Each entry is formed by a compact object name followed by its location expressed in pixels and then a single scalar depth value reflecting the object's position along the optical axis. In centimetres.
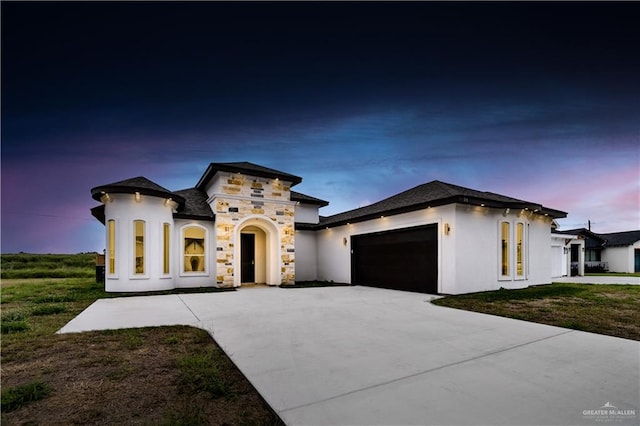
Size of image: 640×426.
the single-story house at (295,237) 1084
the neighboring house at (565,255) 1897
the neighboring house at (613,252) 2605
